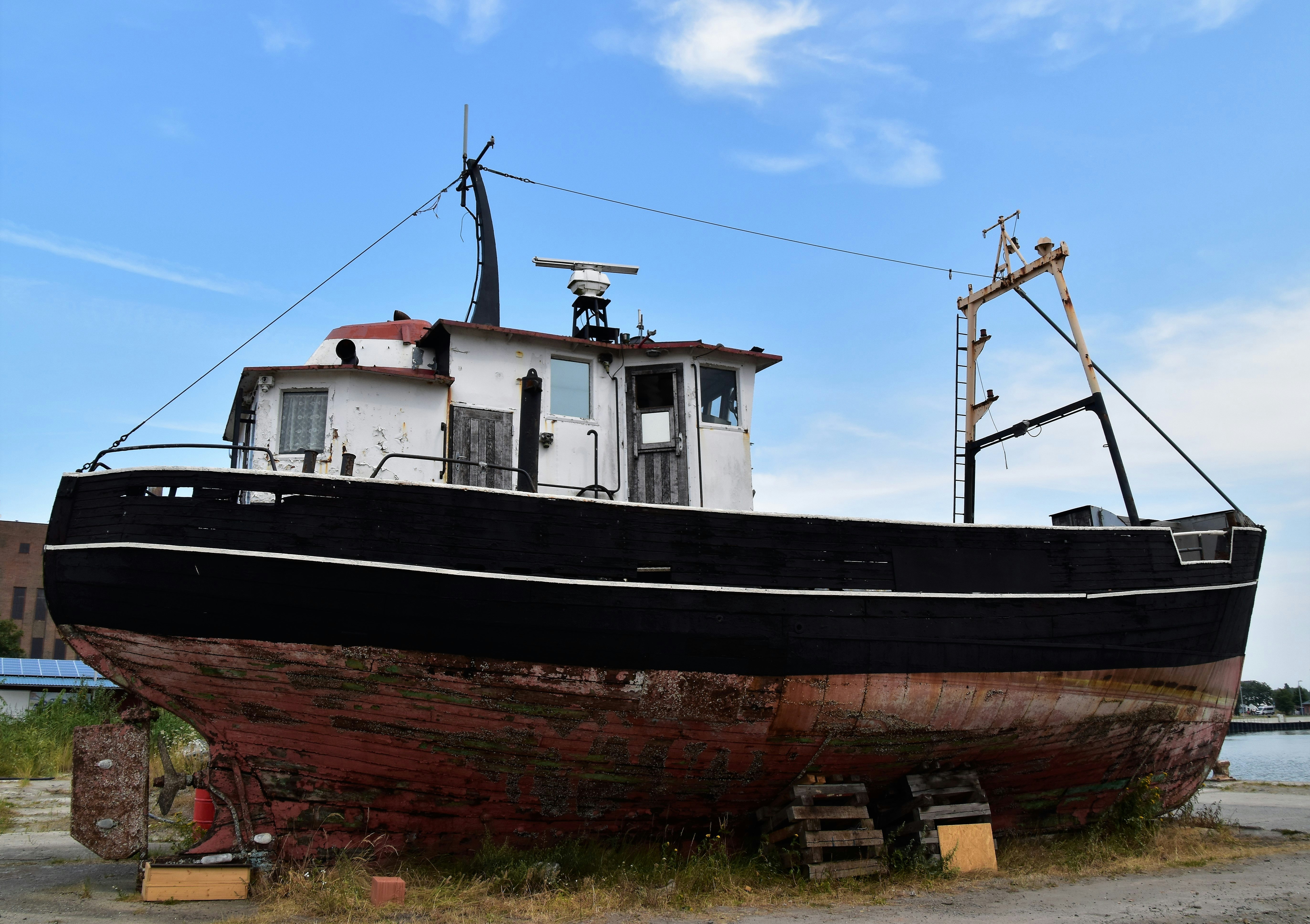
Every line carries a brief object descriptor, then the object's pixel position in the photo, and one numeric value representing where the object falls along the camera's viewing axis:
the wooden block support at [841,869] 7.31
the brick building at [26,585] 54.75
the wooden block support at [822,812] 7.59
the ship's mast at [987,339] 10.79
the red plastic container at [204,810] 7.57
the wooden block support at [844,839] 7.44
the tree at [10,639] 44.50
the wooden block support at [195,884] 6.46
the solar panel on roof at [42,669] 30.09
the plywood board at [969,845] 7.93
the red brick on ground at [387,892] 6.16
